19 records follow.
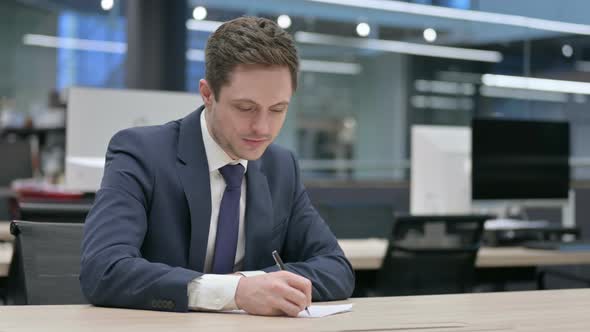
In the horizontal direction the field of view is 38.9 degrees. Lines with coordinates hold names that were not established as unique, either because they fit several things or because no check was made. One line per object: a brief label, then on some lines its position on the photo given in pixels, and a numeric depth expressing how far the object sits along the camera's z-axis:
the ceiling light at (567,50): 7.89
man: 1.64
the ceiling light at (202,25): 8.15
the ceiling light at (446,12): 8.42
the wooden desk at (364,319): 1.46
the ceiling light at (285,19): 8.40
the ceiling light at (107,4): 8.20
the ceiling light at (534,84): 7.66
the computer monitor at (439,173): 4.15
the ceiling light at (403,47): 8.76
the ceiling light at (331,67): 8.70
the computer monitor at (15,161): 6.23
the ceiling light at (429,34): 9.05
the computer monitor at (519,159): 4.09
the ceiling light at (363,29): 8.92
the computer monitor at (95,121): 3.65
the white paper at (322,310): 1.64
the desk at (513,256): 3.59
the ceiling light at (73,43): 9.12
